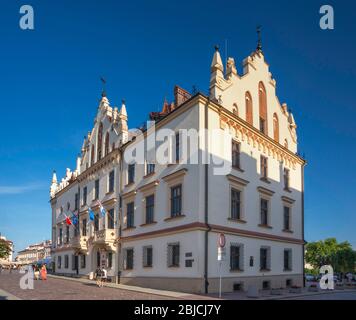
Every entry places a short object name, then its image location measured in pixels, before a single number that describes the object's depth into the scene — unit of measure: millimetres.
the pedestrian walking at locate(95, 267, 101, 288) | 27966
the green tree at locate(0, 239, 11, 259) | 96225
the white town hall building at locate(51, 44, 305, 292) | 24891
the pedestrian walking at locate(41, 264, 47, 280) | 36175
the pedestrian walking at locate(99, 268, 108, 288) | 28756
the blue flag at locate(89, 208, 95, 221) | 36844
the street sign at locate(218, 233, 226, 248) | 19672
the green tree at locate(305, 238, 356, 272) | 93812
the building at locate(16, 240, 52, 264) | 171700
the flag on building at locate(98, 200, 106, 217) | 34000
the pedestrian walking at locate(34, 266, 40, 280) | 37566
